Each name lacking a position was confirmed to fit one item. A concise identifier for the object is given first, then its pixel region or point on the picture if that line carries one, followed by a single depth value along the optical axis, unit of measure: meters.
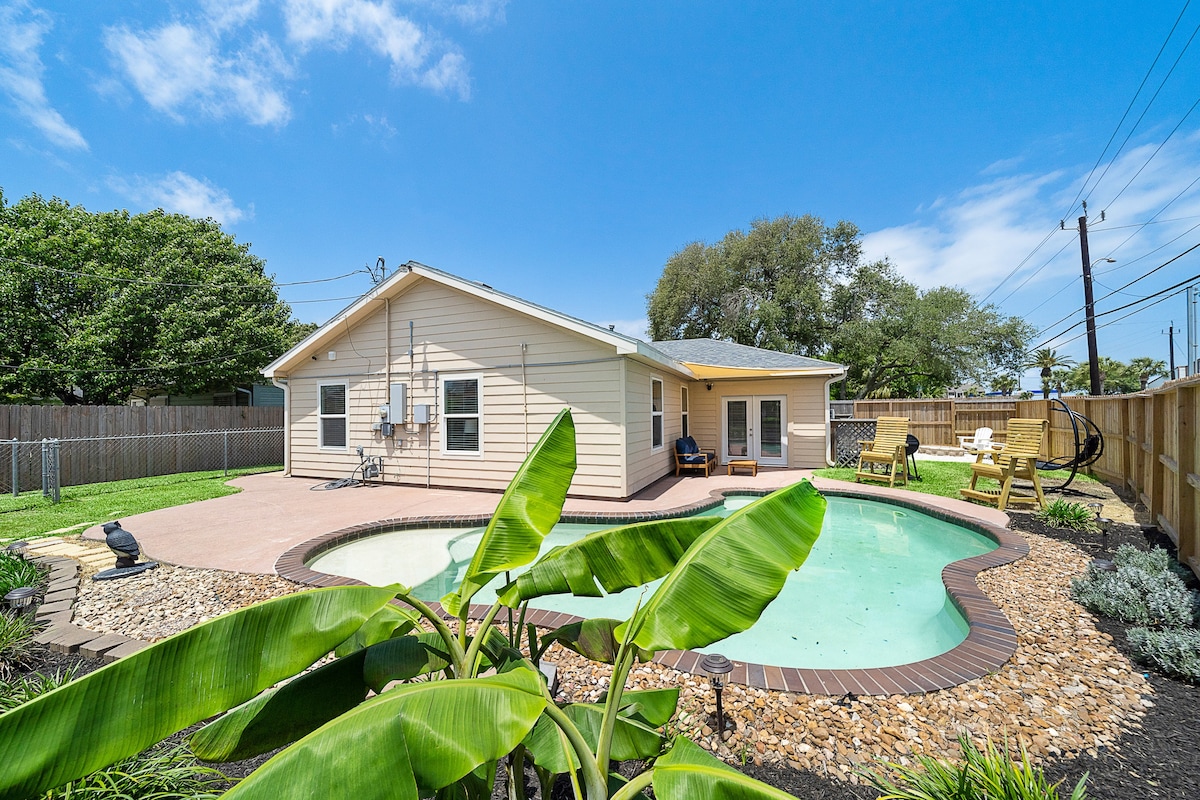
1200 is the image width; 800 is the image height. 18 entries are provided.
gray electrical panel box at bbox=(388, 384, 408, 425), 10.27
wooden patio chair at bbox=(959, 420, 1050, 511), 7.57
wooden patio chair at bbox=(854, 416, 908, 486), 10.21
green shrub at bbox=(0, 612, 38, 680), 3.00
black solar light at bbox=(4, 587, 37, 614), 3.61
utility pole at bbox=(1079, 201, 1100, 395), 16.47
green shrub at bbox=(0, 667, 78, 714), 2.39
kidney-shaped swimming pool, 4.13
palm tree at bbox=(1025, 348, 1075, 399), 32.41
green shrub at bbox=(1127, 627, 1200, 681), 2.98
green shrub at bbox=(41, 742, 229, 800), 1.86
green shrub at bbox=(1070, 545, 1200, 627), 3.61
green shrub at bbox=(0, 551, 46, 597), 3.99
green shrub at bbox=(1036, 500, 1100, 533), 6.57
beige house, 8.88
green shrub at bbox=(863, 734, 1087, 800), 1.77
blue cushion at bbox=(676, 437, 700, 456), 12.27
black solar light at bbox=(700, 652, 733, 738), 2.45
